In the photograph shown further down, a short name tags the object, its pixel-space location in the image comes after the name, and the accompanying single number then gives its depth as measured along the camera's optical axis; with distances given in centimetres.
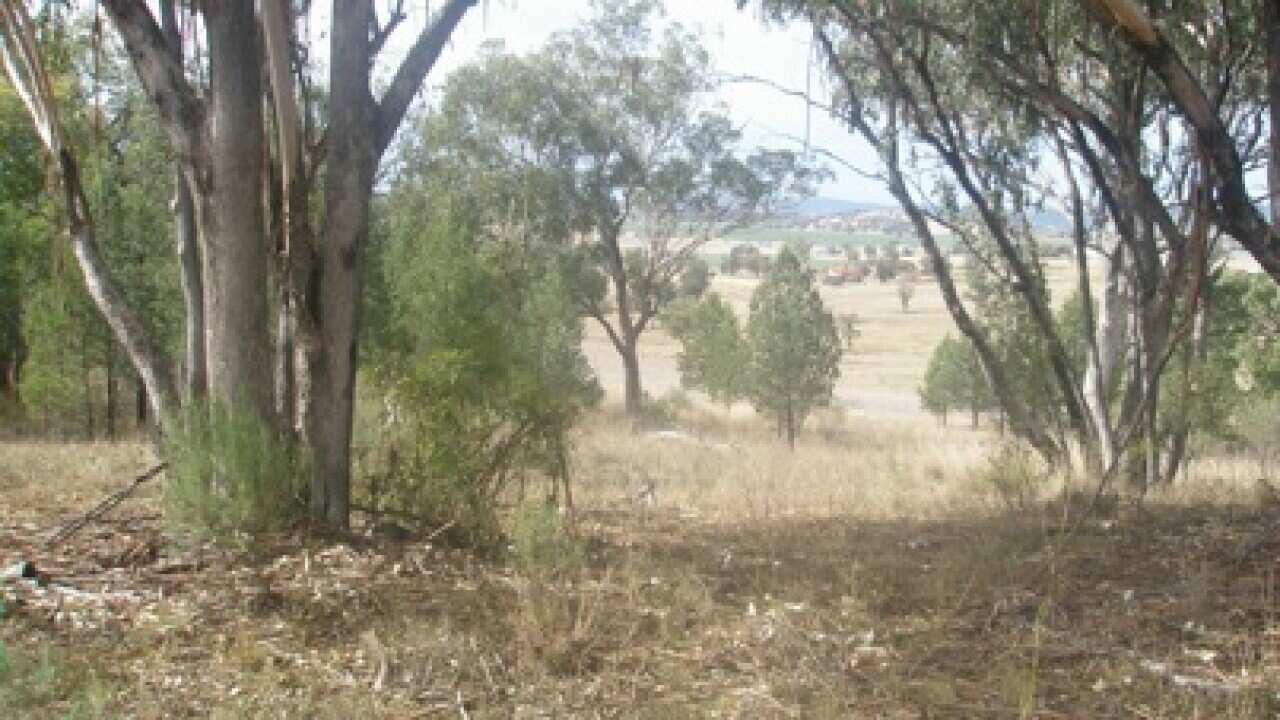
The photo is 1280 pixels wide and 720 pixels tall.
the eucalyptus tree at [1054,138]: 735
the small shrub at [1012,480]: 723
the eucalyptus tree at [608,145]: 2522
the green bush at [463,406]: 534
